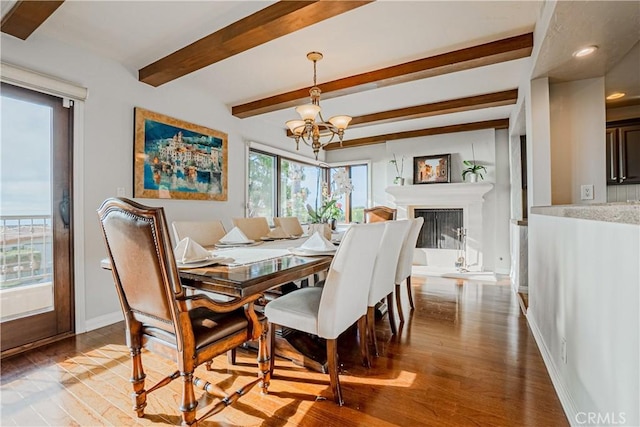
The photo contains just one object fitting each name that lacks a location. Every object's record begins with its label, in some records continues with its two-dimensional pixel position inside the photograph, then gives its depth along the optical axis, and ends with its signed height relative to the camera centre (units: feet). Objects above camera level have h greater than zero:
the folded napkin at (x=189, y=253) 5.46 -0.67
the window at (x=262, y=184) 15.40 +1.70
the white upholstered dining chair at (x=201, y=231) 8.46 -0.44
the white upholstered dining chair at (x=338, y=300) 5.22 -1.67
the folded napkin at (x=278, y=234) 10.97 -0.71
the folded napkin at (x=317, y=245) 6.75 -0.68
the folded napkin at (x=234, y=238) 8.63 -0.63
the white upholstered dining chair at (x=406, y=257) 9.27 -1.38
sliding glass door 7.42 -0.01
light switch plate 8.79 +0.58
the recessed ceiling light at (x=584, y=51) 7.10 +3.88
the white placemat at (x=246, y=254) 5.82 -0.87
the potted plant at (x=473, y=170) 16.21 +2.35
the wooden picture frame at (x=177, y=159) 10.08 +2.16
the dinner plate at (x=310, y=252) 6.62 -0.83
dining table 4.56 -0.95
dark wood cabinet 12.32 +2.47
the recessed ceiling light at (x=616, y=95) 11.12 +4.37
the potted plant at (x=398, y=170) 18.40 +2.75
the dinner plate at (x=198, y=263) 5.26 -0.84
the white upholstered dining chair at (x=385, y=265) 6.90 -1.26
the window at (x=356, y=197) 20.53 +1.18
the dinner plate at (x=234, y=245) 8.32 -0.80
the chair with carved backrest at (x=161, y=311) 4.01 -1.43
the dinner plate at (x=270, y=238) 10.19 -0.80
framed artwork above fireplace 17.35 +2.64
